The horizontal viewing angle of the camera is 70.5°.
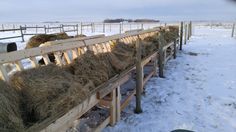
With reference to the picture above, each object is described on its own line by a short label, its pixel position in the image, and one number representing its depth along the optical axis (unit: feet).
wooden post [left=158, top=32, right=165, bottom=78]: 16.59
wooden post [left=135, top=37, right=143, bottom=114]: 11.04
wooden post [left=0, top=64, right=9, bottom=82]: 5.99
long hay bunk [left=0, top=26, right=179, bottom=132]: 5.33
